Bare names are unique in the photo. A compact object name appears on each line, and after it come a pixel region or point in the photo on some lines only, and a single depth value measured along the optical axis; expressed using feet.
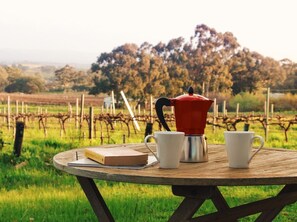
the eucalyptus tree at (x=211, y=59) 73.77
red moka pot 7.09
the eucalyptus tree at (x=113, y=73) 70.28
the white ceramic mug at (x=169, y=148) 6.51
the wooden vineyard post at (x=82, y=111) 47.03
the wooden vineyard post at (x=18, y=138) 22.85
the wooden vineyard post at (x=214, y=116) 49.89
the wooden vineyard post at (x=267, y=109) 44.42
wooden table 5.95
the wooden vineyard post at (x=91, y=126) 39.75
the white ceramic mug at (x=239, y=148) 6.69
